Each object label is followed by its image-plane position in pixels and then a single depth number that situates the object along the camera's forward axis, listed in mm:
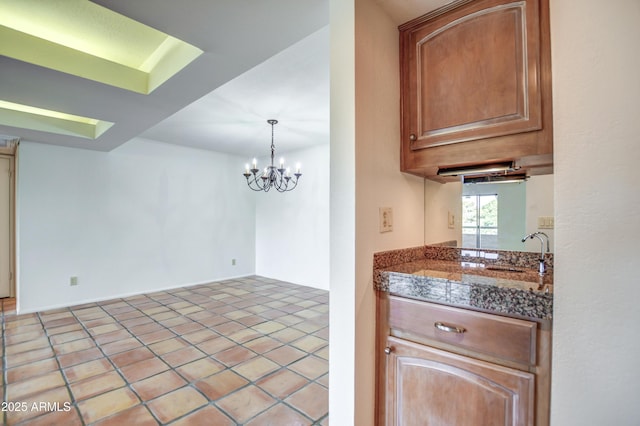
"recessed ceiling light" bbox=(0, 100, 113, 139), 3092
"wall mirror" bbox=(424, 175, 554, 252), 1423
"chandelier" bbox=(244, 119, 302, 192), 3455
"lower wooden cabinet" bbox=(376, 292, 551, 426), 971
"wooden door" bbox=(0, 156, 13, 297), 4434
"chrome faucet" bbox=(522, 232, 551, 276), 1342
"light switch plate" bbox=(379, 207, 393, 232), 1384
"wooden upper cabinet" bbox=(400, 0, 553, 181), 1153
